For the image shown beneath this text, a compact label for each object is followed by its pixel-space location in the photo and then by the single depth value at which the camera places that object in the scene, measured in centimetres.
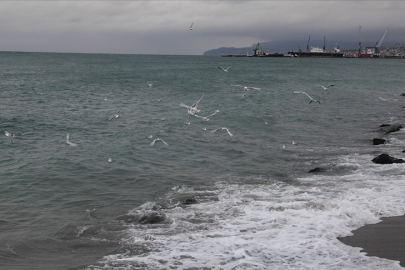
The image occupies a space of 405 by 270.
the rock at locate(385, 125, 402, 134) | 2372
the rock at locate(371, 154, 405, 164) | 1586
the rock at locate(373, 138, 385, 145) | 2048
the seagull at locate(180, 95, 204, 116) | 2325
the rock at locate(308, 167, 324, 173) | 1572
